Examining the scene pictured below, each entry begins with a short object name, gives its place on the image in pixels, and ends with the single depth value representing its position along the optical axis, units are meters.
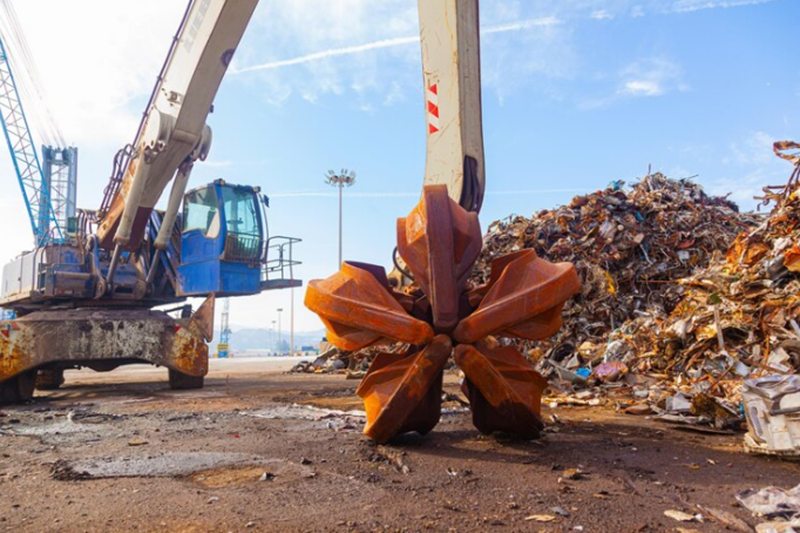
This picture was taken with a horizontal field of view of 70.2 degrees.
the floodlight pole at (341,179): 43.84
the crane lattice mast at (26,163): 39.09
